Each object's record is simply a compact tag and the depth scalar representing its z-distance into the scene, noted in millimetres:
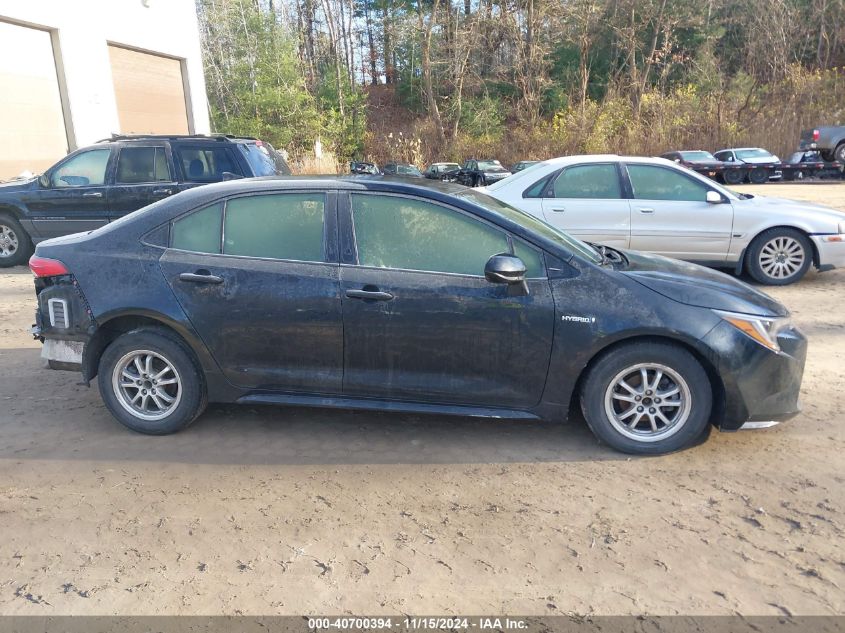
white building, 15789
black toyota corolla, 3836
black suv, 9797
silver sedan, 8117
